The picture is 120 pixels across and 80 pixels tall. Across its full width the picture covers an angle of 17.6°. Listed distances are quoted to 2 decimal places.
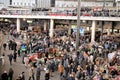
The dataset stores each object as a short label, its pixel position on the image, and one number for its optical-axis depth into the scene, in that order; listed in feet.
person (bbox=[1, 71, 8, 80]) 69.89
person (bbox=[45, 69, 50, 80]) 76.02
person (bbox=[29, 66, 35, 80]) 77.60
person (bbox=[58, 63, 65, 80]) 80.69
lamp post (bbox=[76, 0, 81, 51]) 104.61
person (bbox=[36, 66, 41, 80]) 76.89
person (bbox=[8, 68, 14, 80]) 72.81
